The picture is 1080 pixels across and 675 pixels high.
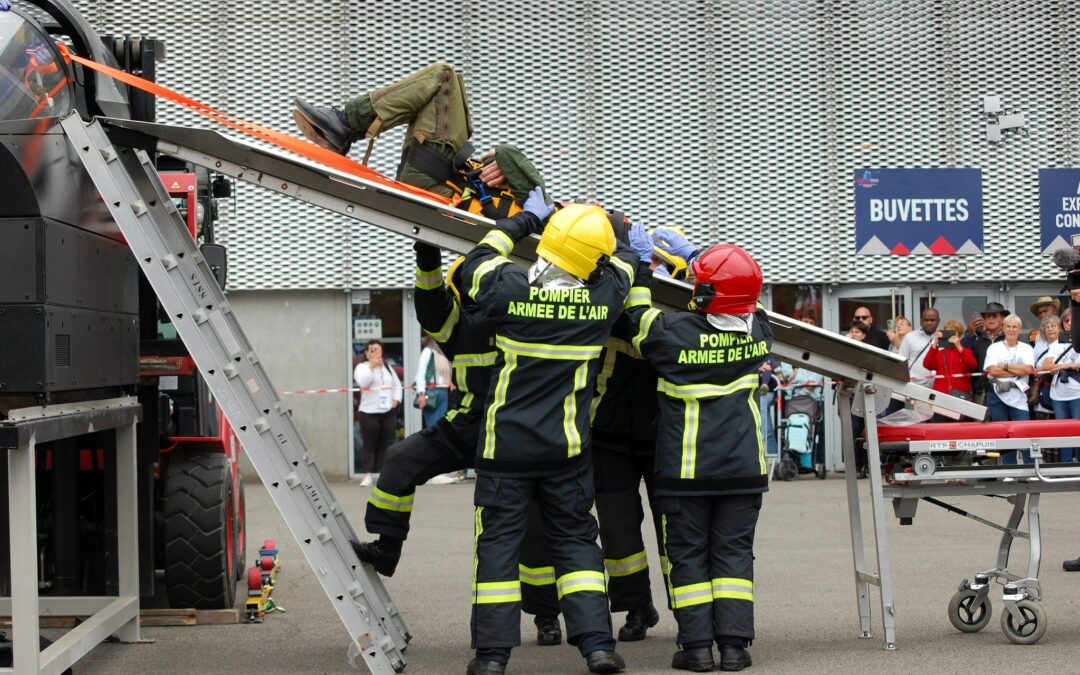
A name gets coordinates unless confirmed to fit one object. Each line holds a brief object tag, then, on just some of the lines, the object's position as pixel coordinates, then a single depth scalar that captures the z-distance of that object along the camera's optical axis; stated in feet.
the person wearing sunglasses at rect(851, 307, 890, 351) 51.19
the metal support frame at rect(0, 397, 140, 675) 17.63
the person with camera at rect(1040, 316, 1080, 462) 44.75
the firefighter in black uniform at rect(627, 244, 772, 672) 20.95
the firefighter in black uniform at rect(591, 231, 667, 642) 23.07
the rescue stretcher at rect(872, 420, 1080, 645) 22.47
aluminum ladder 20.04
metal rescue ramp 20.52
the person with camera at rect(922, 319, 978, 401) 49.70
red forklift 18.42
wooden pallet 25.43
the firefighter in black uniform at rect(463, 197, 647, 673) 20.33
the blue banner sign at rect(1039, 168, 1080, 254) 58.85
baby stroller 55.01
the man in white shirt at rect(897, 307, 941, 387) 50.11
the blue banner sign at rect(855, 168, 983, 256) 58.44
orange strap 21.47
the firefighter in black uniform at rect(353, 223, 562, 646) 21.91
